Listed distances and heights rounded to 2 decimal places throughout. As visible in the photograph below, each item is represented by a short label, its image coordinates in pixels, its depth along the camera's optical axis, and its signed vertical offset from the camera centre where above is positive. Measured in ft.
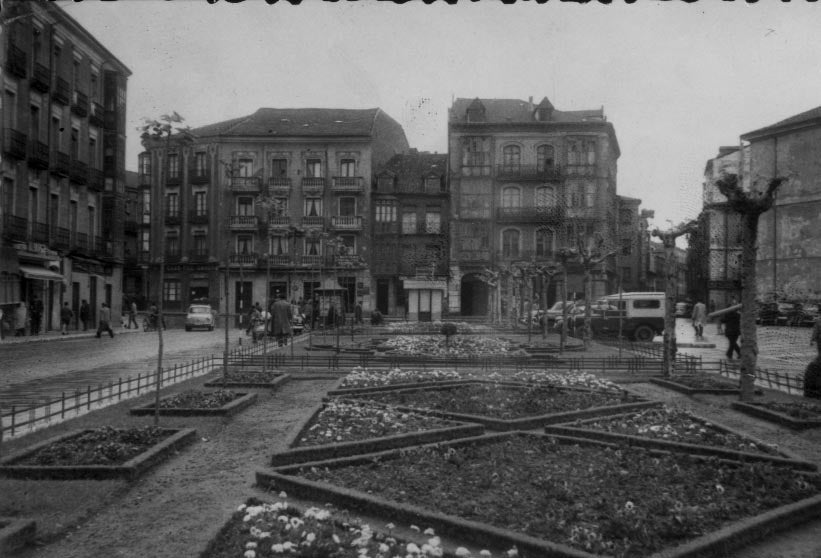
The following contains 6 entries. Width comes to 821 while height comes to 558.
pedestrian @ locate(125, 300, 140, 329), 134.39 -1.95
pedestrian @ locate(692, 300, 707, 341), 105.19 -1.92
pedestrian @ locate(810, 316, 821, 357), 39.40 -1.53
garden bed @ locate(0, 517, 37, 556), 15.08 -5.11
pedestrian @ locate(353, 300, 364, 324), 154.51 -2.46
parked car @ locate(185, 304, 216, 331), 127.15 -2.85
